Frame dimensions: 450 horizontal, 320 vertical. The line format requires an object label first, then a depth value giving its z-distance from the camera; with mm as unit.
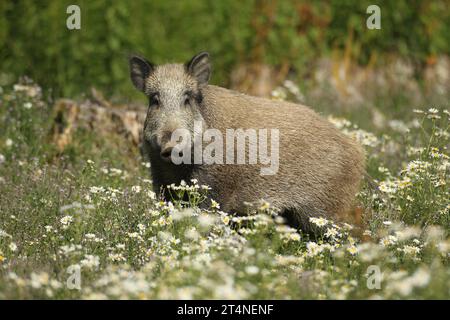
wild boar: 12592
